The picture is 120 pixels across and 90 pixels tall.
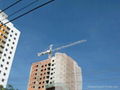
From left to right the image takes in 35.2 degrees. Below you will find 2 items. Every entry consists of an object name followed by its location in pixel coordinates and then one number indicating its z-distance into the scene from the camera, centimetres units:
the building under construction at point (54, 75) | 8700
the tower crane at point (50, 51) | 14181
